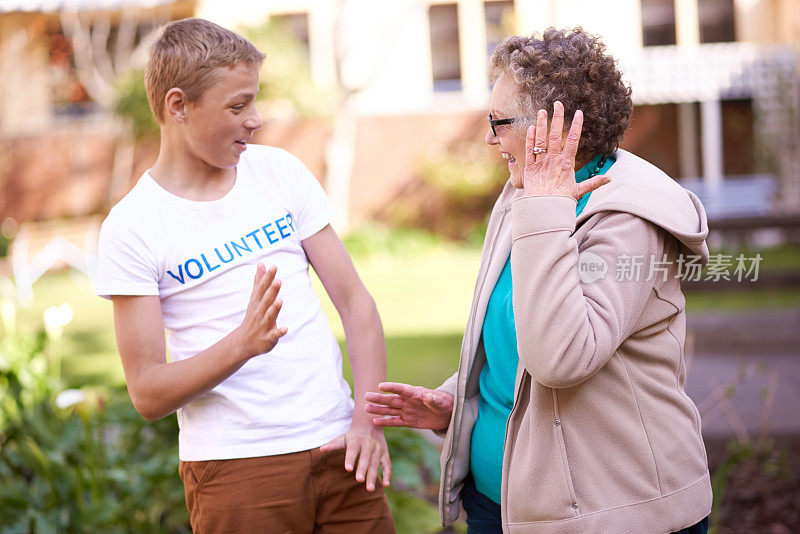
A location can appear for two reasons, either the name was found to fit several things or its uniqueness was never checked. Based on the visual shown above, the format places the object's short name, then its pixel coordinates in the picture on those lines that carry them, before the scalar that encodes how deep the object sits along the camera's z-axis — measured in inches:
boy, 79.4
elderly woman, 68.2
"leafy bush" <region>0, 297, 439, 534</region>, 129.3
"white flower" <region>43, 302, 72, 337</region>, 157.0
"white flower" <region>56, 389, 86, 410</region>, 128.1
